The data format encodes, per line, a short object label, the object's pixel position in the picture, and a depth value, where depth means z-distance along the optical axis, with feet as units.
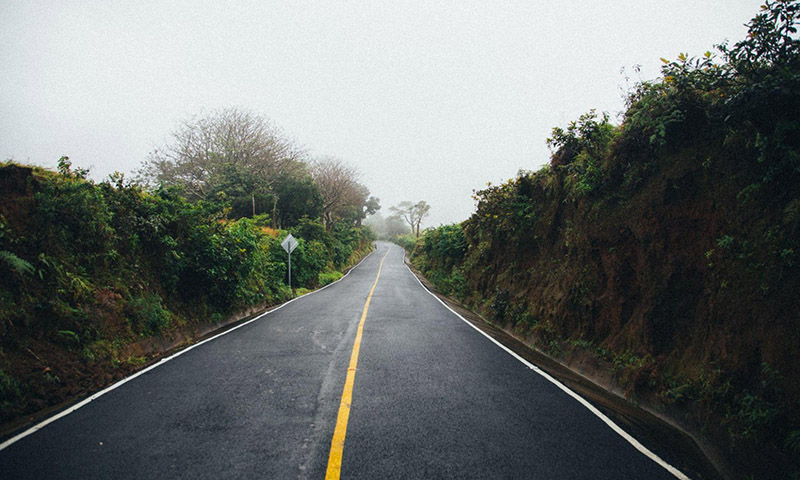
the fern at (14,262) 14.28
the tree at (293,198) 82.23
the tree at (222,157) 73.05
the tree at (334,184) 103.96
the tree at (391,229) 331.94
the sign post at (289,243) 48.55
